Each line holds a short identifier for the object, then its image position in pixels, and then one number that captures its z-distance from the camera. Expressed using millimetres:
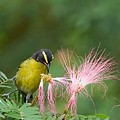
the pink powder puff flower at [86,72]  6475
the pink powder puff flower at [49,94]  6422
